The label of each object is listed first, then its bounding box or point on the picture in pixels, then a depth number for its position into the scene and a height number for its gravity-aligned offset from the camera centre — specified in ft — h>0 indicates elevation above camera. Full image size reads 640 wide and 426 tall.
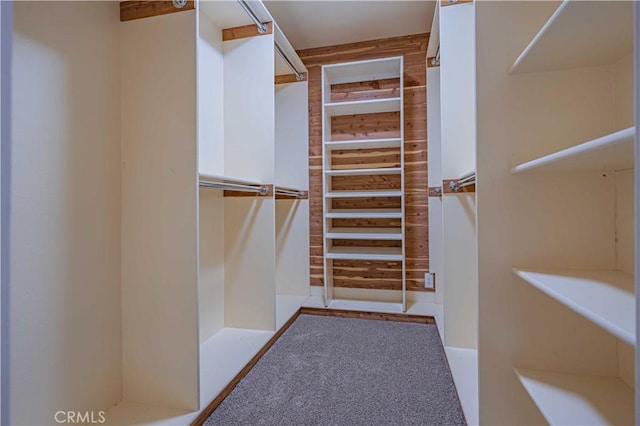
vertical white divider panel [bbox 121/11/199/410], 4.43 +0.03
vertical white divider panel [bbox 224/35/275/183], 6.93 +2.42
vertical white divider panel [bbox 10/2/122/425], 3.40 +0.05
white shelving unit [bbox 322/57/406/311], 8.13 +1.11
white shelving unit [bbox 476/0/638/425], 3.19 -0.03
